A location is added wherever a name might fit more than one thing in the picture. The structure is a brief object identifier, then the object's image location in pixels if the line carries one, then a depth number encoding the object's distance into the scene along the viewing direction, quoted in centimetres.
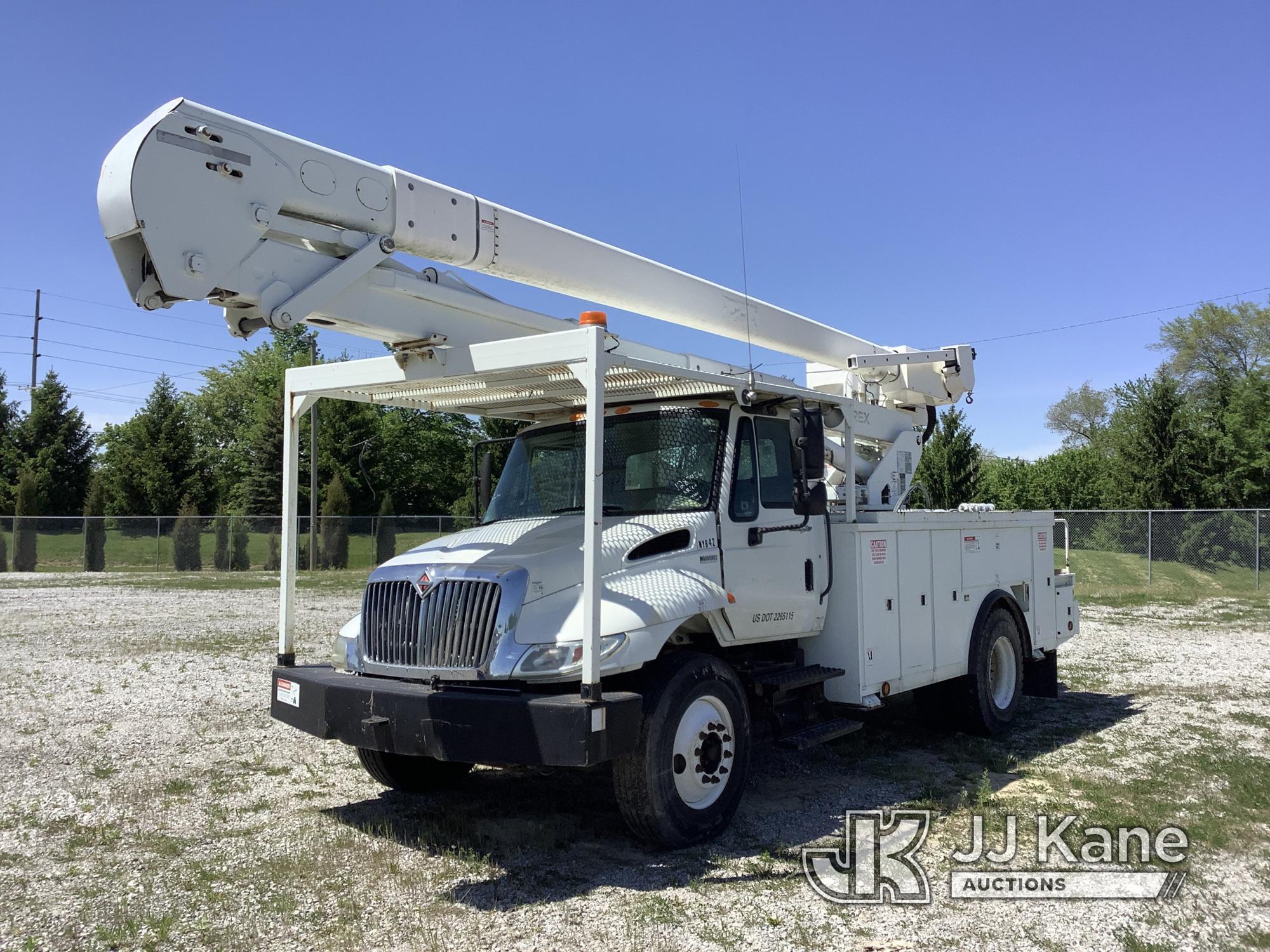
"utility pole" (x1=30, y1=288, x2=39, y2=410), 6153
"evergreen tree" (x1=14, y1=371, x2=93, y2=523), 4491
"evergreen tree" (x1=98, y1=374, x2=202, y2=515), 4584
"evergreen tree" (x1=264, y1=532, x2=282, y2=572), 3161
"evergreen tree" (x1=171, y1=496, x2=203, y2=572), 3089
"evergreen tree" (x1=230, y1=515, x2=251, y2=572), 3144
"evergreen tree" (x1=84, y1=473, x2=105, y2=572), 3089
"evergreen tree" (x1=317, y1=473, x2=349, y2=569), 3061
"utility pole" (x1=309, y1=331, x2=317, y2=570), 2620
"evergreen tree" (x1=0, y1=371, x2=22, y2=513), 4431
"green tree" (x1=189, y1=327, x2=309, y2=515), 4419
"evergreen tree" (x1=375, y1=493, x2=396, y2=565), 3059
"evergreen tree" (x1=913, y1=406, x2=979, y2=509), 3331
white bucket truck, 480
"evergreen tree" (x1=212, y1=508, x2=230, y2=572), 3142
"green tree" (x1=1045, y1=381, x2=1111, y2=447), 6481
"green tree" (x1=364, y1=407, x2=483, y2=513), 5034
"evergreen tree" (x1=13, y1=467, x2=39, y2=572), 3081
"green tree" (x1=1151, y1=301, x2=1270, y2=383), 4381
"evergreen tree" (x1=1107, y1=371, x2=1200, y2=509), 3181
